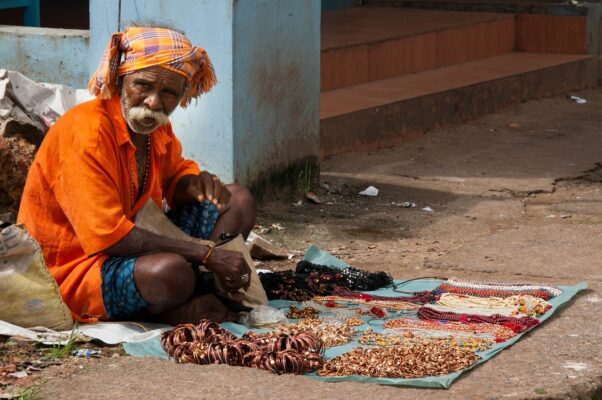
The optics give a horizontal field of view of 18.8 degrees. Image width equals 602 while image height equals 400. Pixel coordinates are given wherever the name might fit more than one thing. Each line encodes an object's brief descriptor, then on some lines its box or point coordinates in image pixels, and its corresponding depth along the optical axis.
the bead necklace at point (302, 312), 7.37
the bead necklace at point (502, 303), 7.27
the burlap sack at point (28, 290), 6.69
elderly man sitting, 6.71
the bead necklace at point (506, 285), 7.73
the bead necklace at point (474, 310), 7.26
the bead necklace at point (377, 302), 7.56
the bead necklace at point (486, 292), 7.63
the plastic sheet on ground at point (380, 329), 5.99
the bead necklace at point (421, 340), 6.59
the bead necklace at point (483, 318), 7.00
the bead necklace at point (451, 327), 6.89
